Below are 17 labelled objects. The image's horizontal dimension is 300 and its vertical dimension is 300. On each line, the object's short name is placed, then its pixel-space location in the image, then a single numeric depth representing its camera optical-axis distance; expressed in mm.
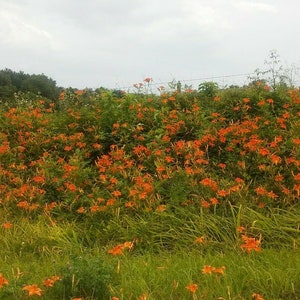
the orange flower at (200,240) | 3517
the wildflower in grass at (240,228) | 3622
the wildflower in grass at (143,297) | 2595
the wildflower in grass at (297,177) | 4191
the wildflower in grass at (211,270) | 2723
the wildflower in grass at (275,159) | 4403
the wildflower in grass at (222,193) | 4096
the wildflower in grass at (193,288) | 2586
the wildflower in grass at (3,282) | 2582
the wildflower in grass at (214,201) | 4004
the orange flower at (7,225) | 4180
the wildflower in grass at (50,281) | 2641
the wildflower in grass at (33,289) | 2466
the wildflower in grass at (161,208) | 4020
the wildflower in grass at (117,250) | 3071
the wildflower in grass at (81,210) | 4293
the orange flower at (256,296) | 2553
